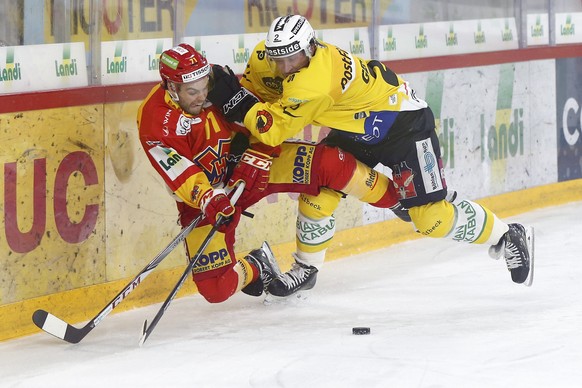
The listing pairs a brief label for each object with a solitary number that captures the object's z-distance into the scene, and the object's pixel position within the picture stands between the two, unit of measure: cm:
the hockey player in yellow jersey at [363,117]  877
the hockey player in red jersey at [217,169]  873
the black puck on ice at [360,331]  870
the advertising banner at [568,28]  1487
